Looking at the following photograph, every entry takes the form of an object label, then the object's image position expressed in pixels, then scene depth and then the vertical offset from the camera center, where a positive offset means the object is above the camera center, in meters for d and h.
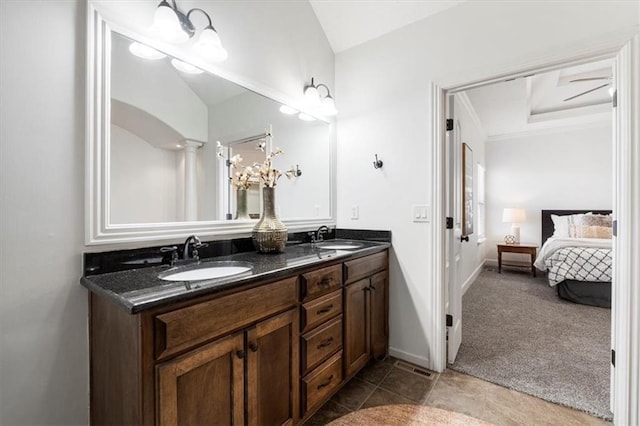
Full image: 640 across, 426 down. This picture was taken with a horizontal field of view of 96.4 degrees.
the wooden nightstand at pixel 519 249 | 4.73 -0.63
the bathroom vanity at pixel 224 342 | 0.91 -0.51
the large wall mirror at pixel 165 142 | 1.23 +0.38
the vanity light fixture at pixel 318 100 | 2.28 +0.91
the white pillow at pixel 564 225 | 4.55 -0.21
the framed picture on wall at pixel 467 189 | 3.32 +0.29
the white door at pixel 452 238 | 2.09 -0.19
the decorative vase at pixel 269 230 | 1.73 -0.11
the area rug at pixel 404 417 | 1.48 -1.10
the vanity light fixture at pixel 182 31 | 1.33 +0.89
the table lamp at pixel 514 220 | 5.09 -0.14
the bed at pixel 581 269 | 3.30 -0.68
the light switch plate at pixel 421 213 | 2.07 -0.01
